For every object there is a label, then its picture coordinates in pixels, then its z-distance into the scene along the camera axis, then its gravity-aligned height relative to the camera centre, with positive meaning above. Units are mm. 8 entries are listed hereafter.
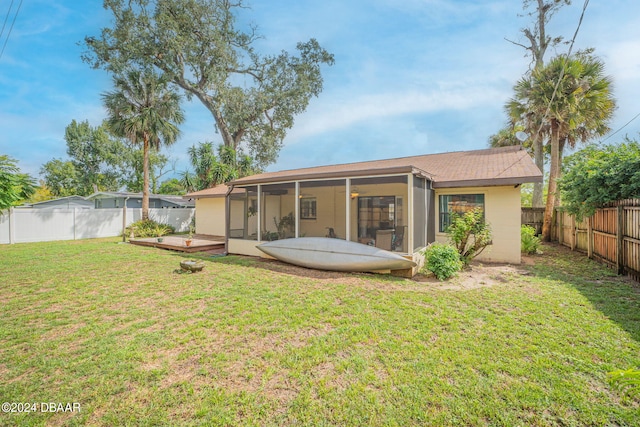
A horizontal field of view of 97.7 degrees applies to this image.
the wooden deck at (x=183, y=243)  11346 -1213
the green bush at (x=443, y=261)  6461 -1042
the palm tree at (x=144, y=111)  15180 +5825
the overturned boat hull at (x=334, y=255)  6620 -999
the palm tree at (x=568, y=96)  10438 +4662
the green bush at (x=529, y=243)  9617 -906
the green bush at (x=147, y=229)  15391 -771
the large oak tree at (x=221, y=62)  18781 +11512
